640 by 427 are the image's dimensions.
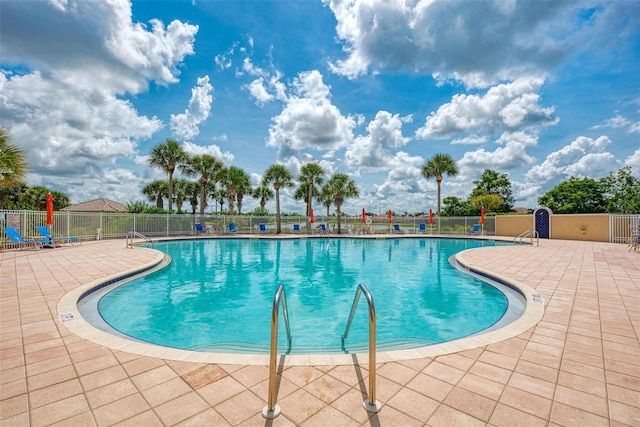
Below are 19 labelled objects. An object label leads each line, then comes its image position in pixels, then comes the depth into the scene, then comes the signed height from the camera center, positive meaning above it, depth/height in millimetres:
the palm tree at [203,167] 25406 +4749
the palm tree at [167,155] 23562 +5391
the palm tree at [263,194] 48312 +4240
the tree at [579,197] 34812 +2722
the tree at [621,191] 30266 +3224
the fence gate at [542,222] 18688 -287
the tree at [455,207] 35594 +1479
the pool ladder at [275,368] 1930 -1092
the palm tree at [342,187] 26422 +2969
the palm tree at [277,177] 24672 +3671
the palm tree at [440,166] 26297 +4962
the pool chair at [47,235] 12109 -792
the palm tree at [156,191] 41419 +4123
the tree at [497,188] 43334 +4850
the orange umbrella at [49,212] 12275 +240
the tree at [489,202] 38938 +2249
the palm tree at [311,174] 26812 +4287
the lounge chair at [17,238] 11078 -873
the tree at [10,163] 10570 +2140
